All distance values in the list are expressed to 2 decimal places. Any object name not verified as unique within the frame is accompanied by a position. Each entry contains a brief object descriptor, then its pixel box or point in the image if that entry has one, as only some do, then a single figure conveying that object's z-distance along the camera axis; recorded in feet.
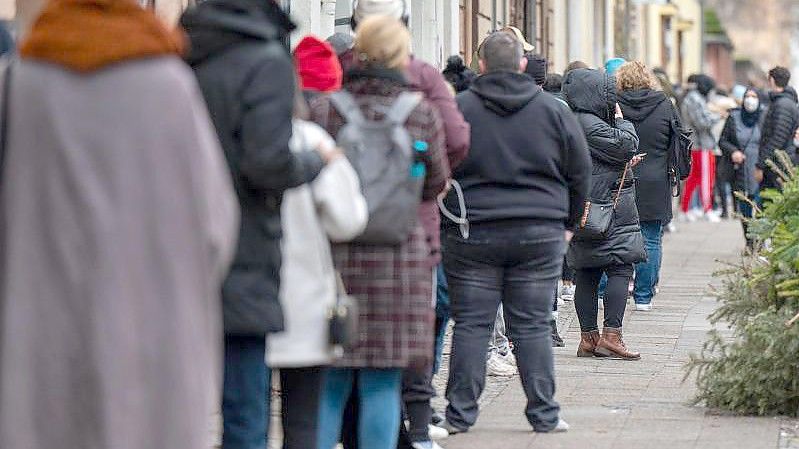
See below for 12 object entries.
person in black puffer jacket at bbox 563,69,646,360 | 68.74
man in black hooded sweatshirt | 49.62
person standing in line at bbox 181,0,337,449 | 35.04
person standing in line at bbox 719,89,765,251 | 126.72
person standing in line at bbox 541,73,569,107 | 76.18
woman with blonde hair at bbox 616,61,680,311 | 80.74
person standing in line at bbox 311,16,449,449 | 39.99
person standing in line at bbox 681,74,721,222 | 151.53
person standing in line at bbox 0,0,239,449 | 29.63
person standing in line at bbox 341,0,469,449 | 43.60
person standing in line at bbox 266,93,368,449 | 37.09
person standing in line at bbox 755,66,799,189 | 110.32
